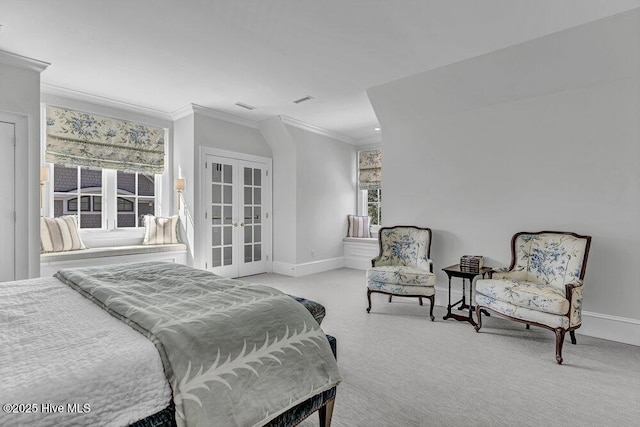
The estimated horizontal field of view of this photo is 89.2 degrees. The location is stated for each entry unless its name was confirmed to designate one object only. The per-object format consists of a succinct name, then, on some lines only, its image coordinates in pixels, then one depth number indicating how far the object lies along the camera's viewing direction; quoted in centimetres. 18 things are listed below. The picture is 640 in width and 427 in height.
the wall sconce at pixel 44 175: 372
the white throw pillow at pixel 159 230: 476
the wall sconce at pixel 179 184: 486
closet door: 322
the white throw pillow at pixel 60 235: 384
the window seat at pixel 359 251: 625
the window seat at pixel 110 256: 374
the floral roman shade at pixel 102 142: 410
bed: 94
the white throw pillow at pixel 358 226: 670
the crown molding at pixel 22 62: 319
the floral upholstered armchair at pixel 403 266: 352
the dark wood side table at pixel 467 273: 332
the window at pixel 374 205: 694
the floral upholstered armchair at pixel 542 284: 259
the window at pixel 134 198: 474
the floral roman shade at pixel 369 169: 676
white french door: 511
